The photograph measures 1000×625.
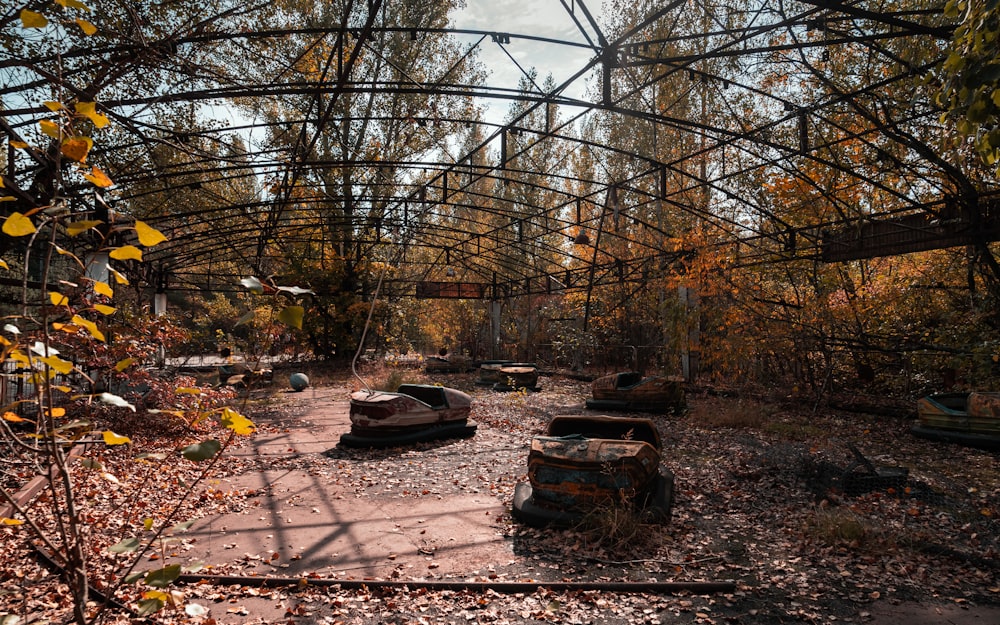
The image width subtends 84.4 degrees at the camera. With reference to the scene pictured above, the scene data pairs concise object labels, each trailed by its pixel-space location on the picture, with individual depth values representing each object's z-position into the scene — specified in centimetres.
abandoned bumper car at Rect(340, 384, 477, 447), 727
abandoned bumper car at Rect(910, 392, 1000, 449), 655
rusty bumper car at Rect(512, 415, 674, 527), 413
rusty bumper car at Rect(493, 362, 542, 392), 1414
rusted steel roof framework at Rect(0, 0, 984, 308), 548
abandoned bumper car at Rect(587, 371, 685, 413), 960
